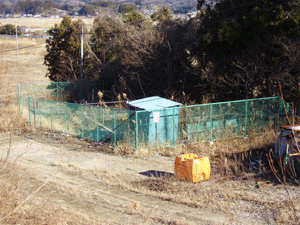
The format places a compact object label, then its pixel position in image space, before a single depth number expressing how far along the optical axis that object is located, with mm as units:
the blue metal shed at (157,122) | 11219
